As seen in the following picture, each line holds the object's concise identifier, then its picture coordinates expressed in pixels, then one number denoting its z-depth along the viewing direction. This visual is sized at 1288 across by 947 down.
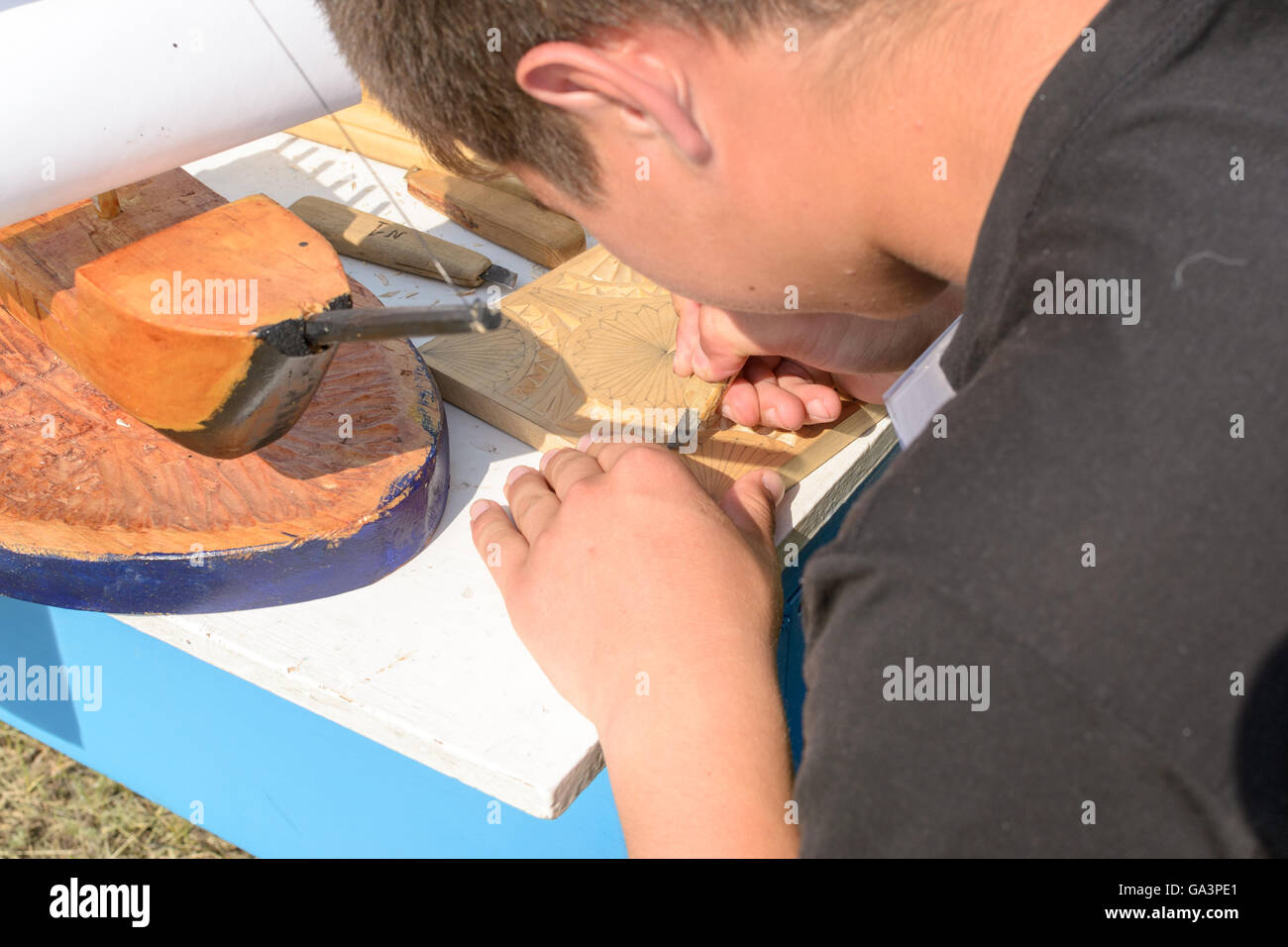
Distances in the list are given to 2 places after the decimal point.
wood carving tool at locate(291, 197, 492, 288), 1.27
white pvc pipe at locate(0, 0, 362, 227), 0.85
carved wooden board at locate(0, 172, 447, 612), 0.89
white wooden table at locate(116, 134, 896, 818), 0.80
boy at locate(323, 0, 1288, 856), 0.50
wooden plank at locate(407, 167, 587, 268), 1.33
